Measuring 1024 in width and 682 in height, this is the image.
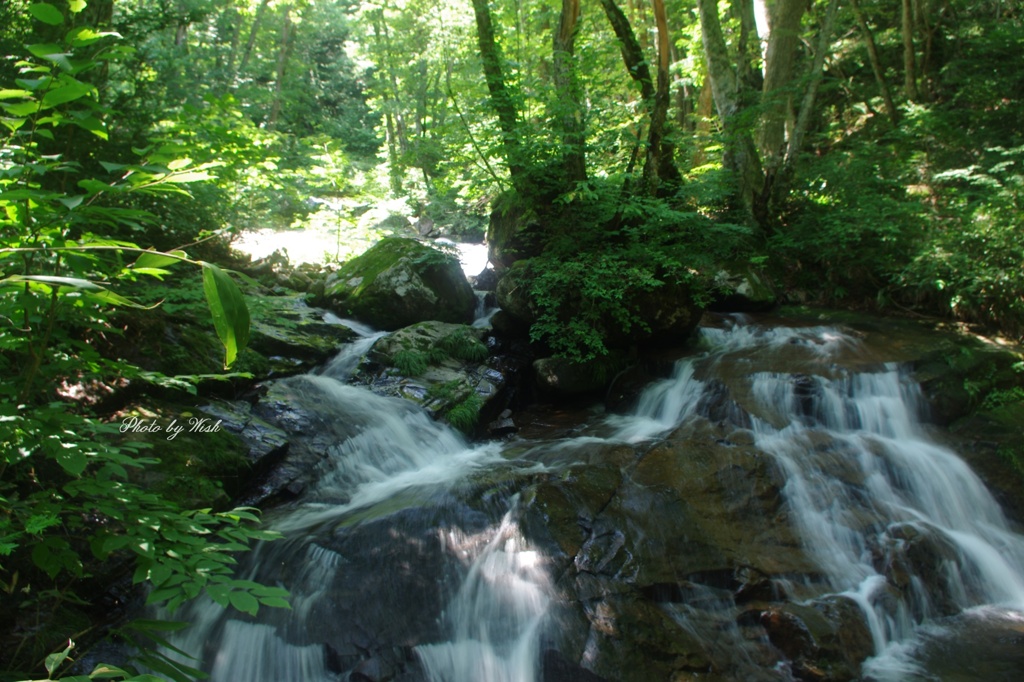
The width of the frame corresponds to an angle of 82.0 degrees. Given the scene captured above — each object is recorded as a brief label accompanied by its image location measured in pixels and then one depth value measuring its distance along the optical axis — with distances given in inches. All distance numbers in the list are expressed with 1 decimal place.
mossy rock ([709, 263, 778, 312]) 385.1
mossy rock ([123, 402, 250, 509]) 175.2
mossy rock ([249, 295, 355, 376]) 285.3
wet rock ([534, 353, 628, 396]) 312.8
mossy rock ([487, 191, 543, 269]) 346.3
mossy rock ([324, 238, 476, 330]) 369.1
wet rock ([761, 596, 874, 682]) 156.8
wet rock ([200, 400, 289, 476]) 210.7
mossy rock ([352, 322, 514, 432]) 285.6
